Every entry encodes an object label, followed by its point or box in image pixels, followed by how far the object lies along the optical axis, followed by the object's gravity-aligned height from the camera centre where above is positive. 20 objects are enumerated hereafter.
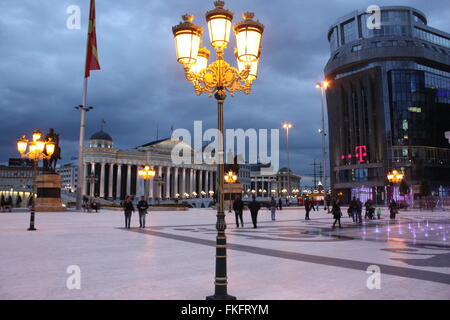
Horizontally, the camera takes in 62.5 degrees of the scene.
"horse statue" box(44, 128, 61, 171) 42.81 +4.95
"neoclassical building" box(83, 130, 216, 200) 111.06 +8.50
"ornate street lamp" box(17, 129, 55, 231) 22.58 +3.13
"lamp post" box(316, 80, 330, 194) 44.96 +7.29
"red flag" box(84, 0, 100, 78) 41.19 +16.33
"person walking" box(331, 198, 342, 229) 22.28 -0.87
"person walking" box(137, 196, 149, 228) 20.94 -0.68
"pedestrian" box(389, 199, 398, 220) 30.33 -1.18
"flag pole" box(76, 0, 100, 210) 41.22 +16.44
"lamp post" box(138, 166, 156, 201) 53.02 +3.40
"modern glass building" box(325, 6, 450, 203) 84.56 +21.80
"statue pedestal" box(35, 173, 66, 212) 42.03 +0.36
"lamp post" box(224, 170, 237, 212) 48.84 +2.47
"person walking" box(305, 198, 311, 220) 29.31 -0.82
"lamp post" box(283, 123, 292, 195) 54.32 +10.32
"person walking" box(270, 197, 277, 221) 28.52 -0.94
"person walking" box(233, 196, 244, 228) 22.05 -0.66
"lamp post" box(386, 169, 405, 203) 54.56 +2.85
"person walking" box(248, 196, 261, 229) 21.31 -0.77
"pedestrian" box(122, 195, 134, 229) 20.96 -0.74
